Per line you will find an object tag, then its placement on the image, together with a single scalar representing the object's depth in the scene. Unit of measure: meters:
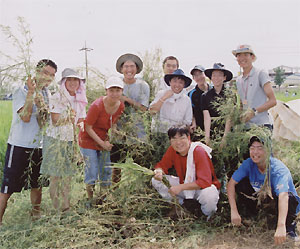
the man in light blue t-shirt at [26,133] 3.91
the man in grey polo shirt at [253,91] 4.02
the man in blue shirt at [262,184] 3.35
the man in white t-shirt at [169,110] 4.39
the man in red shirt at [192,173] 3.80
